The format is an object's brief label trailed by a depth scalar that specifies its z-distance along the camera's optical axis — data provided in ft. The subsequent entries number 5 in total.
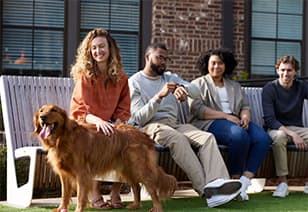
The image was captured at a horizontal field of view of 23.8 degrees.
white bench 19.80
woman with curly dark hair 21.81
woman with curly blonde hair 19.57
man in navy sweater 23.17
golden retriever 17.74
